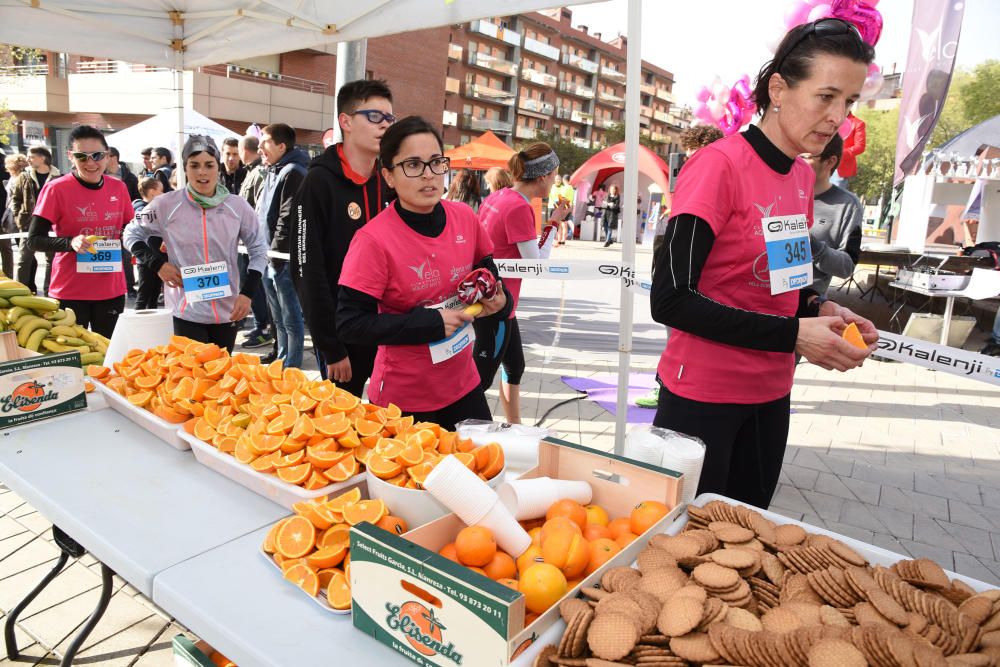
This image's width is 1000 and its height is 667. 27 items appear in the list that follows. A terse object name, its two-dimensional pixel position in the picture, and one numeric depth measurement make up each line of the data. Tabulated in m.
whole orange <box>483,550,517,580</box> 1.17
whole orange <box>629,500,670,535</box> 1.32
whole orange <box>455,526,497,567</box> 1.16
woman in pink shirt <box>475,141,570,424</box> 3.68
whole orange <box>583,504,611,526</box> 1.42
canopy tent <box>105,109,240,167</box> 11.05
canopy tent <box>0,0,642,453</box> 3.85
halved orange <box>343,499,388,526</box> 1.30
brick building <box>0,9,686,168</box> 28.77
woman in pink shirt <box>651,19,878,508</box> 1.63
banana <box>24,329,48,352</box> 2.44
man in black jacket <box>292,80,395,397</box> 2.64
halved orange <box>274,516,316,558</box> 1.28
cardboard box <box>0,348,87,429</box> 1.89
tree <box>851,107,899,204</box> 39.19
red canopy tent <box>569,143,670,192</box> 12.60
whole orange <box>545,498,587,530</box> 1.36
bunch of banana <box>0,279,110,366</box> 2.46
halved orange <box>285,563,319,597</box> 1.19
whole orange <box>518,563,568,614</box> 1.08
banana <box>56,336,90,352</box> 2.56
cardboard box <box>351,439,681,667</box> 0.92
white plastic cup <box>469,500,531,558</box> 1.23
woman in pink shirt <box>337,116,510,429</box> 2.10
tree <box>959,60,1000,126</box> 25.45
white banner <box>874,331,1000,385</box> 2.45
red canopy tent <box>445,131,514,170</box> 17.64
